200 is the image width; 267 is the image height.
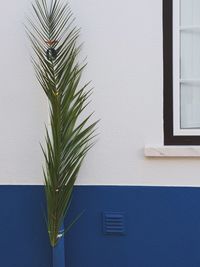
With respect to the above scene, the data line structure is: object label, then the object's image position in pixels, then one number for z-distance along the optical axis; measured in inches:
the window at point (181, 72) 74.9
